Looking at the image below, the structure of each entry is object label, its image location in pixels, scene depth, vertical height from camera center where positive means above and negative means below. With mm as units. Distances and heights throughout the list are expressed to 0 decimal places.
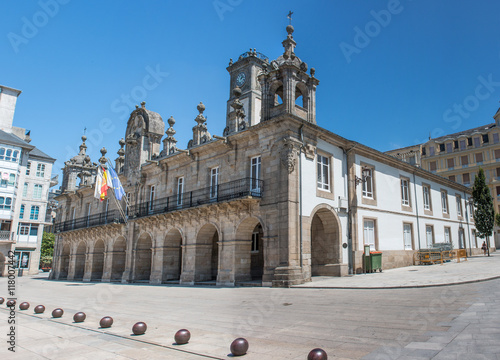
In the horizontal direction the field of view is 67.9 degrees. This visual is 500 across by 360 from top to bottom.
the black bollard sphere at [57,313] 9414 -1480
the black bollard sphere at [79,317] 8789 -1467
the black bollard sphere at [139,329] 7281 -1425
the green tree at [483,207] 28609 +4010
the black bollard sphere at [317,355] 4773 -1234
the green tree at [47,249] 55906 +651
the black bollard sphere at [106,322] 8078 -1456
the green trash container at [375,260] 18984 -80
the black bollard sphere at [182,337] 6410 -1394
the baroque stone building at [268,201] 16875 +3075
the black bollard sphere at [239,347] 5598 -1343
